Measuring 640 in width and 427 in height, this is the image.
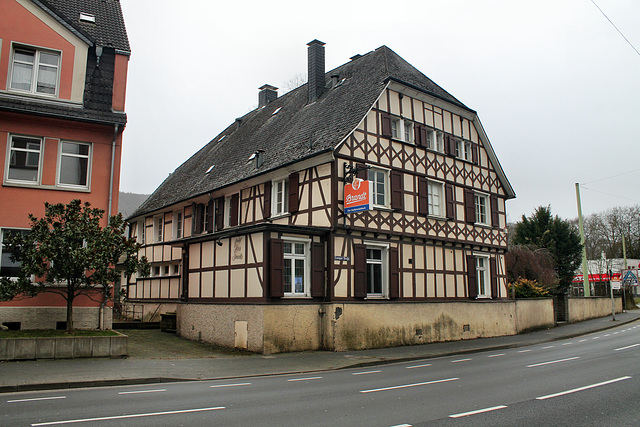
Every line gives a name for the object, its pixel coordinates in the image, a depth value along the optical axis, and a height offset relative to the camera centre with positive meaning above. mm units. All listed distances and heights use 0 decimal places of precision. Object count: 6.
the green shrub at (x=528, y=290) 30203 +161
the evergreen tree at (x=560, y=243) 39312 +3626
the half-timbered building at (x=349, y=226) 18062 +2718
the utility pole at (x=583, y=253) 37159 +2783
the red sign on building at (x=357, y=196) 17422 +3214
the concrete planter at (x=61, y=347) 13312 -1339
